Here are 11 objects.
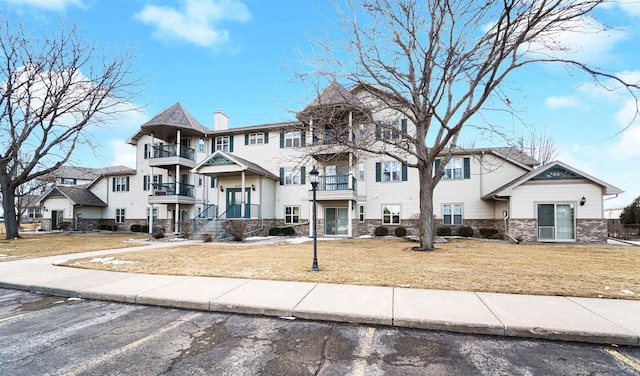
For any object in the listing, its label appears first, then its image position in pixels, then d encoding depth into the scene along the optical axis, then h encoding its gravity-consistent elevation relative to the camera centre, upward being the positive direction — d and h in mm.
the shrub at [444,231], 20469 -2289
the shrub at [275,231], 22234 -2484
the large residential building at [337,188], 17781 +649
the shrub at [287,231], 22344 -2489
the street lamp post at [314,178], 9088 +582
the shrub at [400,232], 21078 -2420
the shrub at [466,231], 20047 -2255
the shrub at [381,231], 21391 -2387
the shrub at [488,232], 19719 -2271
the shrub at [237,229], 18984 -2052
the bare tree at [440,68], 10914 +5346
